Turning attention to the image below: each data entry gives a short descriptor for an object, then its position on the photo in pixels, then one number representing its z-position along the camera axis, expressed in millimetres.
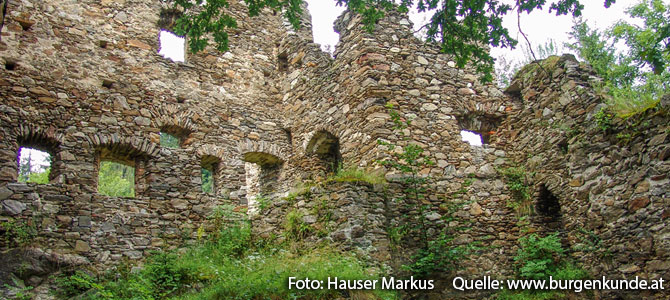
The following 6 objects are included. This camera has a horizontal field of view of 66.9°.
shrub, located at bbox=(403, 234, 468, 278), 7453
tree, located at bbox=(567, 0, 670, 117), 5091
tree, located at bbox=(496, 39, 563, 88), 10622
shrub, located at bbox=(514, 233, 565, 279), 7750
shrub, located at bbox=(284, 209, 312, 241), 7758
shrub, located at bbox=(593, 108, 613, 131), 7472
